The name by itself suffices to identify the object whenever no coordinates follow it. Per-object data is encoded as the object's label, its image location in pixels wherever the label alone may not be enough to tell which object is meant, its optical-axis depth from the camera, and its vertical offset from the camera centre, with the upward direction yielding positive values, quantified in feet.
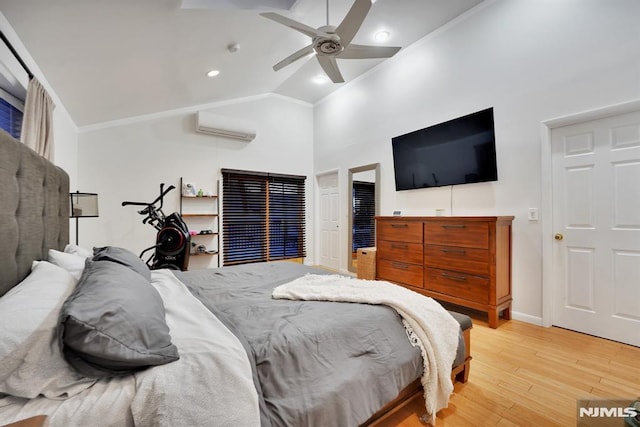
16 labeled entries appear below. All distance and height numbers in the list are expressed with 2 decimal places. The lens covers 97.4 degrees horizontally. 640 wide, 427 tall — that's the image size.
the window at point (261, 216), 16.85 -0.10
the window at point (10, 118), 7.68 +2.86
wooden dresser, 9.02 -1.67
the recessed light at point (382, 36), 12.15 +7.82
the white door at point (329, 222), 18.03 -0.53
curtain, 7.21 +2.64
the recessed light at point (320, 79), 15.97 +7.85
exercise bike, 12.01 -1.20
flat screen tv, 10.31 +2.42
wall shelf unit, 15.74 -0.29
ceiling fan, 7.24 +5.06
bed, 2.57 -1.63
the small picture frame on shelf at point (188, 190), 15.55 +1.44
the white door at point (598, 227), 7.64 -0.47
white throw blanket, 4.75 -1.91
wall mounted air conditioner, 15.43 +5.08
